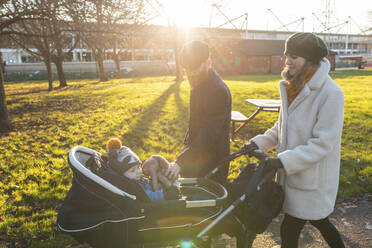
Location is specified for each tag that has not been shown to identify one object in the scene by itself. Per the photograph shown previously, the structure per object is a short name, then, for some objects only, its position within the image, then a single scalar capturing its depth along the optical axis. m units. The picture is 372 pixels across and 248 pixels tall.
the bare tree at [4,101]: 9.20
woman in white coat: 2.18
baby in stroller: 2.58
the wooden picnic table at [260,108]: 7.15
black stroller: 2.24
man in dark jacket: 2.72
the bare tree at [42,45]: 20.45
